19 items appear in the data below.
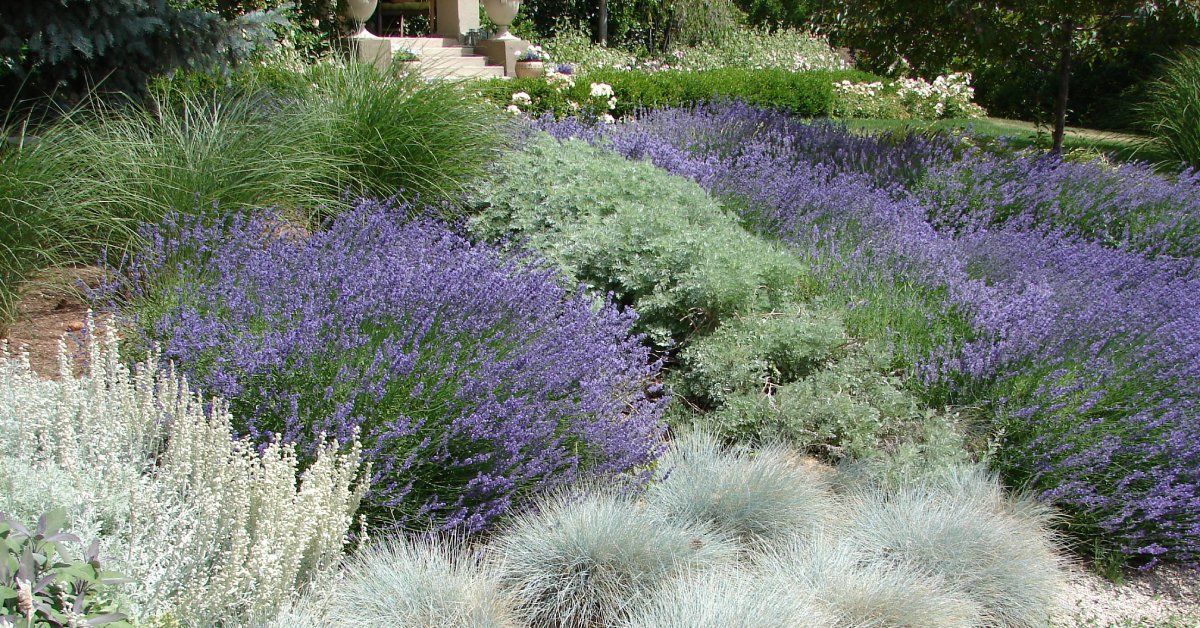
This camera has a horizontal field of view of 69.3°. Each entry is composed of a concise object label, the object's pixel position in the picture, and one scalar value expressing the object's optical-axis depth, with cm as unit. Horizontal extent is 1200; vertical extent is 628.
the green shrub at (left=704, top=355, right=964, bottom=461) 345
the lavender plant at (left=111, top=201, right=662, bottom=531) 270
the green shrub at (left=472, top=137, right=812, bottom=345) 411
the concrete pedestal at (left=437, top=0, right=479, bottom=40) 1541
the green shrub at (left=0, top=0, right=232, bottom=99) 437
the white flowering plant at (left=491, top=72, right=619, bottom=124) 981
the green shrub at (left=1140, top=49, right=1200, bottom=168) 764
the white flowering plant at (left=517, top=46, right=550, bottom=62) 1393
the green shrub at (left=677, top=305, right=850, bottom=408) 378
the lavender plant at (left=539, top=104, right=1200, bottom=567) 324
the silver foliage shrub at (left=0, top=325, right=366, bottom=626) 203
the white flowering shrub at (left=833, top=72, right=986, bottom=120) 1539
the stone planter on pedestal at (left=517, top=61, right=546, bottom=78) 1330
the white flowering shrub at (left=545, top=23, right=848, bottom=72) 1603
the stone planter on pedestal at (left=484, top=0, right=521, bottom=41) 1384
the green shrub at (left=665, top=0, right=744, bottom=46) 2039
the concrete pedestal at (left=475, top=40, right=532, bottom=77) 1427
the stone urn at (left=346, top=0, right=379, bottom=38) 1179
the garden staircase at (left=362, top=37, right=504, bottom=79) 1312
